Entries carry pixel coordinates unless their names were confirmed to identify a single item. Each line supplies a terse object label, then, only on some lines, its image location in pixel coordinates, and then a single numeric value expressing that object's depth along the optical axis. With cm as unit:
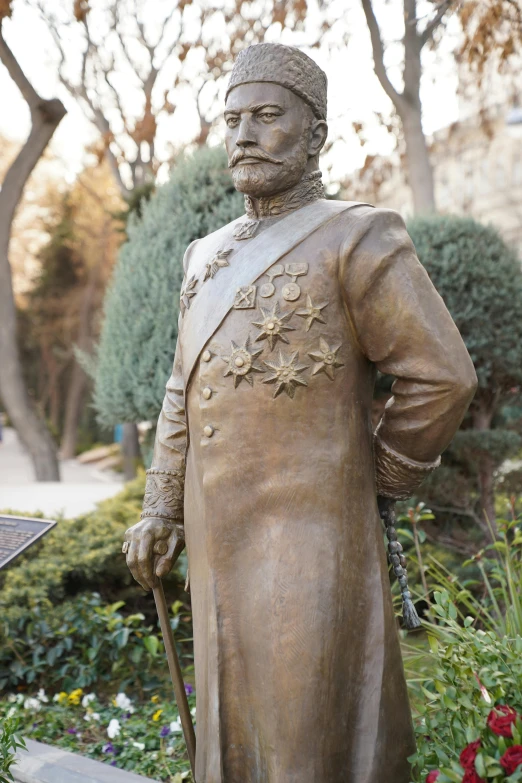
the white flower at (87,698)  467
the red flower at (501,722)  223
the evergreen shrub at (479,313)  584
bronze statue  240
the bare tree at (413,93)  775
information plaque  460
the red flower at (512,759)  214
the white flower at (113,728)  425
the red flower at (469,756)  222
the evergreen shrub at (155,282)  562
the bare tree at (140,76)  1076
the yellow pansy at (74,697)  476
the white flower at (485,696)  246
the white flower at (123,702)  464
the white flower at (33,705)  471
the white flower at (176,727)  422
